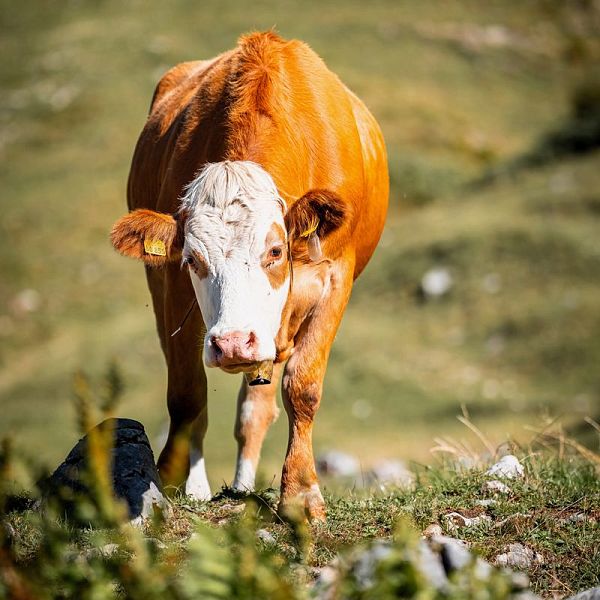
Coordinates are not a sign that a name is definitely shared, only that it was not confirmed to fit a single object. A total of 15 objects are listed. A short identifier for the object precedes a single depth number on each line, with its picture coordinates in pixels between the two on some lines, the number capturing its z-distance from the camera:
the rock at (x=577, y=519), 11.45
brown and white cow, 11.62
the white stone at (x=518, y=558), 10.34
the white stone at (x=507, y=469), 13.18
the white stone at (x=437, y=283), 55.51
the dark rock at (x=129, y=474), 11.94
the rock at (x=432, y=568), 7.64
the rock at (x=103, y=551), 9.59
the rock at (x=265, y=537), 10.36
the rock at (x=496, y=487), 12.53
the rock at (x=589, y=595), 9.02
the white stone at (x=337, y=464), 37.10
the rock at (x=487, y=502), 12.03
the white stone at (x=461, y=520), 11.32
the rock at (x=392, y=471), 14.57
